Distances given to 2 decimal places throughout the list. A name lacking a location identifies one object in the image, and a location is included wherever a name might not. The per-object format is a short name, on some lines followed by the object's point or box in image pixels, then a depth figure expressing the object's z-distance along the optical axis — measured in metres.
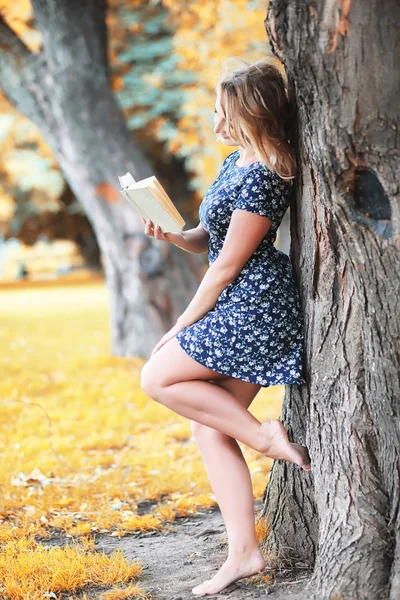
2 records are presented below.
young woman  5.61
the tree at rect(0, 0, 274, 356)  15.02
